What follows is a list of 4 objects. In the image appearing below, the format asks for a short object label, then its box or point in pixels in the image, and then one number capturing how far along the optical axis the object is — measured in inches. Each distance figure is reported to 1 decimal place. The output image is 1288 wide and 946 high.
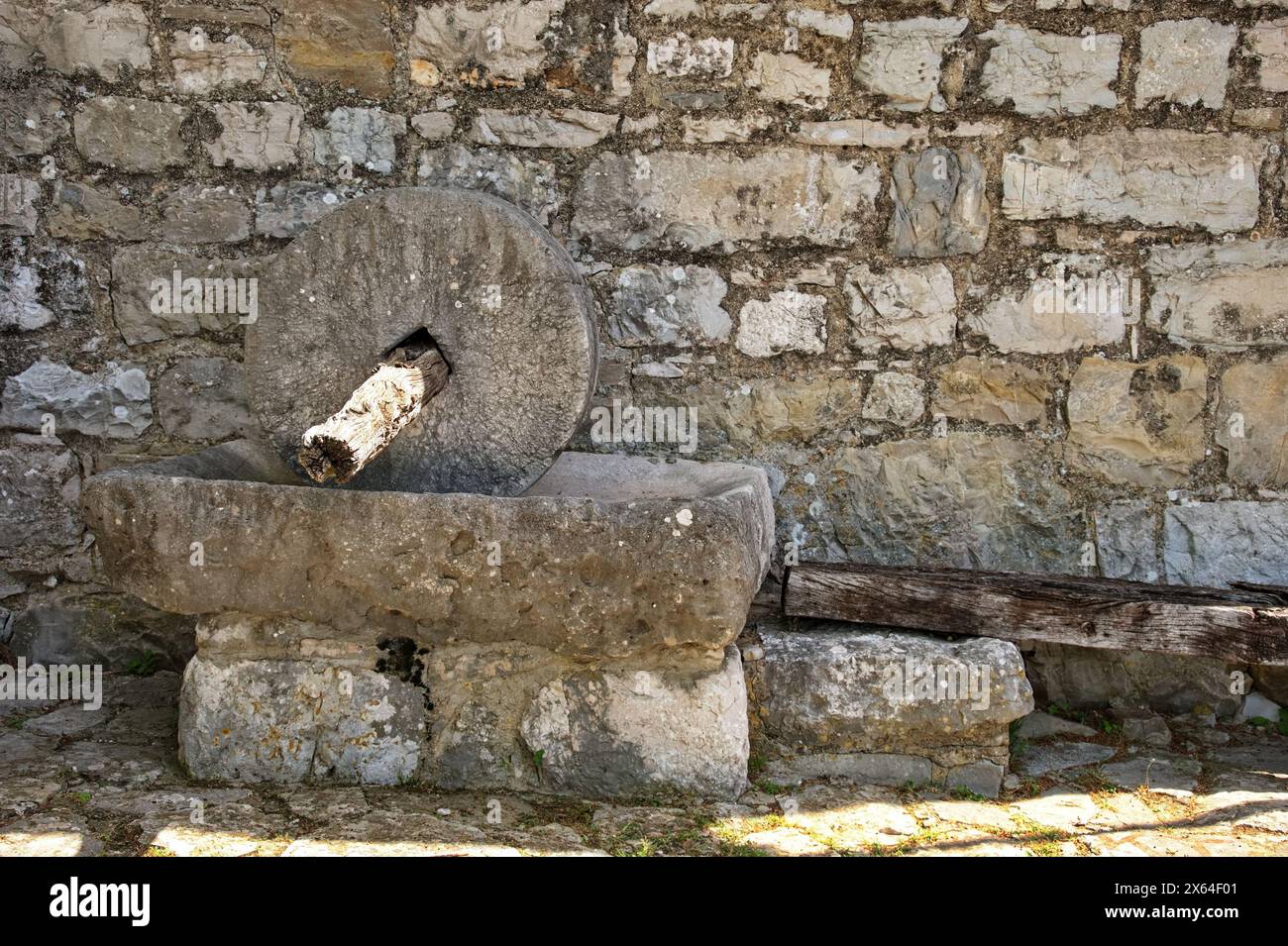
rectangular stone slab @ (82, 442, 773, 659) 89.4
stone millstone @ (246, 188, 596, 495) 101.7
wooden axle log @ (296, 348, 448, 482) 82.7
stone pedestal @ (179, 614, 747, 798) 95.5
